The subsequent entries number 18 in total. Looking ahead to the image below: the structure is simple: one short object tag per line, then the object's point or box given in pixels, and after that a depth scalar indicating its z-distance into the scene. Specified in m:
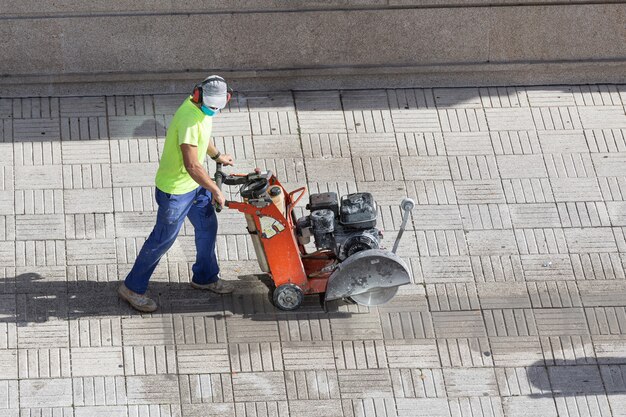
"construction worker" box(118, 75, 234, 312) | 13.38
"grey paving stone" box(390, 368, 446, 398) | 13.91
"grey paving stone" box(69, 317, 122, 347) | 14.20
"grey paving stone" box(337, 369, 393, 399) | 13.86
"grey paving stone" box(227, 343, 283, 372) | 14.07
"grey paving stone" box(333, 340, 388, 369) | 14.17
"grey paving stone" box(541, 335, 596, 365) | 14.39
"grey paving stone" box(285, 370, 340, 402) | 13.81
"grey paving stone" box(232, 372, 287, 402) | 13.76
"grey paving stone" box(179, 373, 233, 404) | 13.68
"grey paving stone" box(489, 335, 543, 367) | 14.33
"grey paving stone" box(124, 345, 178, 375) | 13.94
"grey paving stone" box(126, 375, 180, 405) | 13.63
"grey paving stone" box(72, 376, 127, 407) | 13.56
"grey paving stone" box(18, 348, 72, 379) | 13.78
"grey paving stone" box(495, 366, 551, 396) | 13.98
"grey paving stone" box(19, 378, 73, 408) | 13.49
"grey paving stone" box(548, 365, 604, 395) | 14.04
